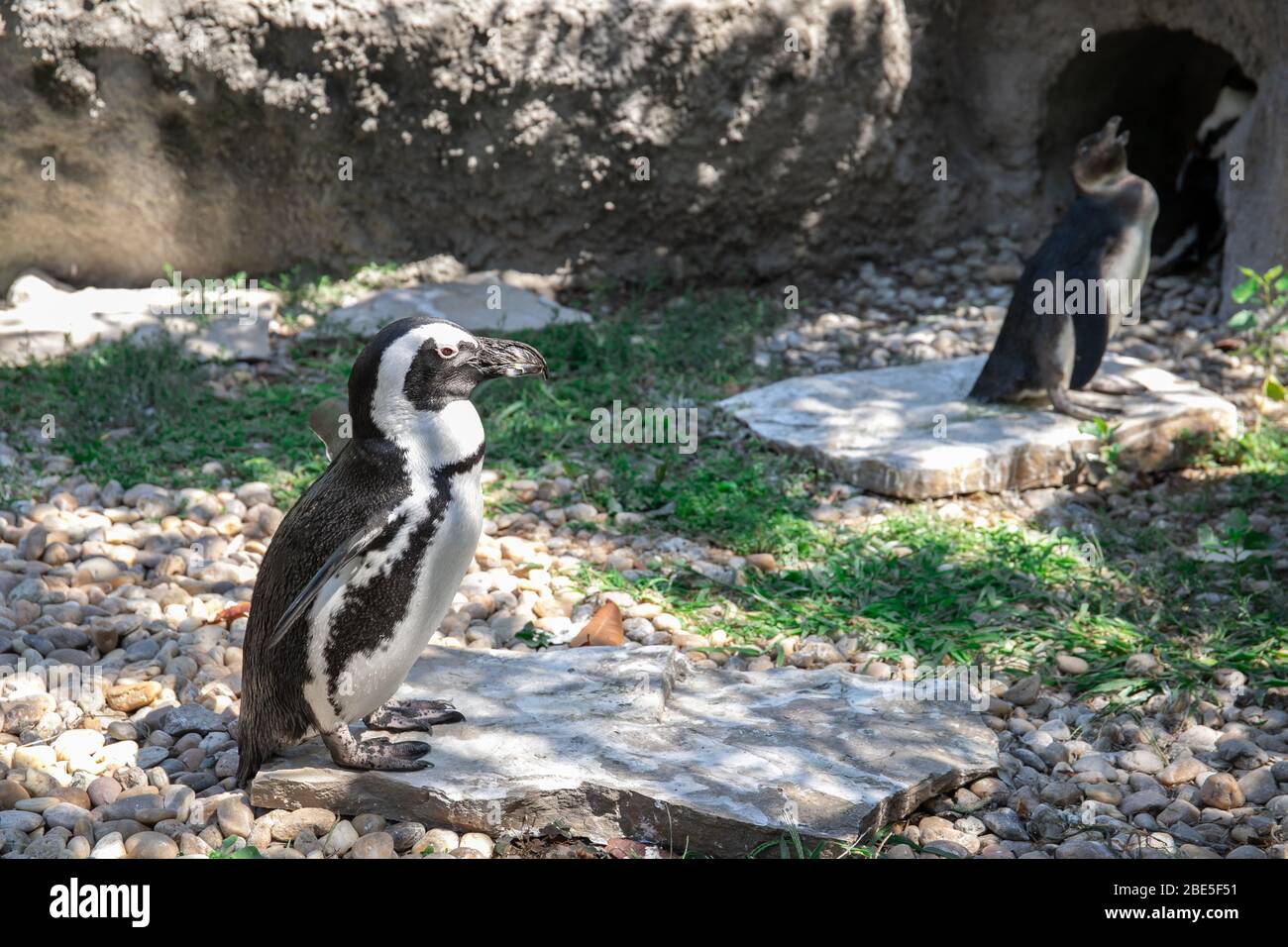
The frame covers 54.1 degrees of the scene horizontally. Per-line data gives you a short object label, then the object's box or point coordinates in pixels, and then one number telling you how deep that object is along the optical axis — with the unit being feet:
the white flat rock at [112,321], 20.27
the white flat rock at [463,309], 21.81
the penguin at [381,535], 8.74
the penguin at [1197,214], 24.53
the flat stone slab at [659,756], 9.02
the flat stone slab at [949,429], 16.65
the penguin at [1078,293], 17.84
